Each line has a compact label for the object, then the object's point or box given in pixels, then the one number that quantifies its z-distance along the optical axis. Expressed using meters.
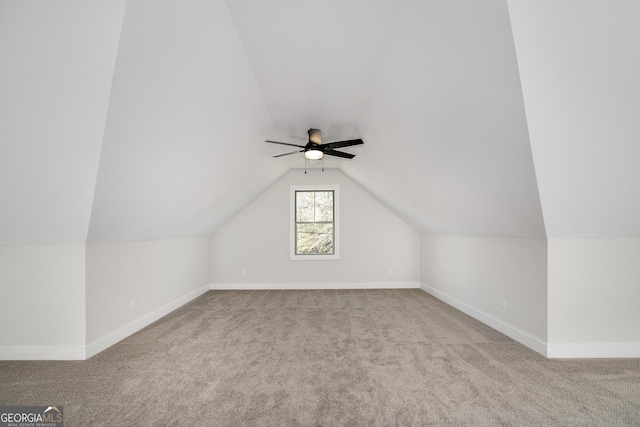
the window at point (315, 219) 6.57
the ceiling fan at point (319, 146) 3.89
